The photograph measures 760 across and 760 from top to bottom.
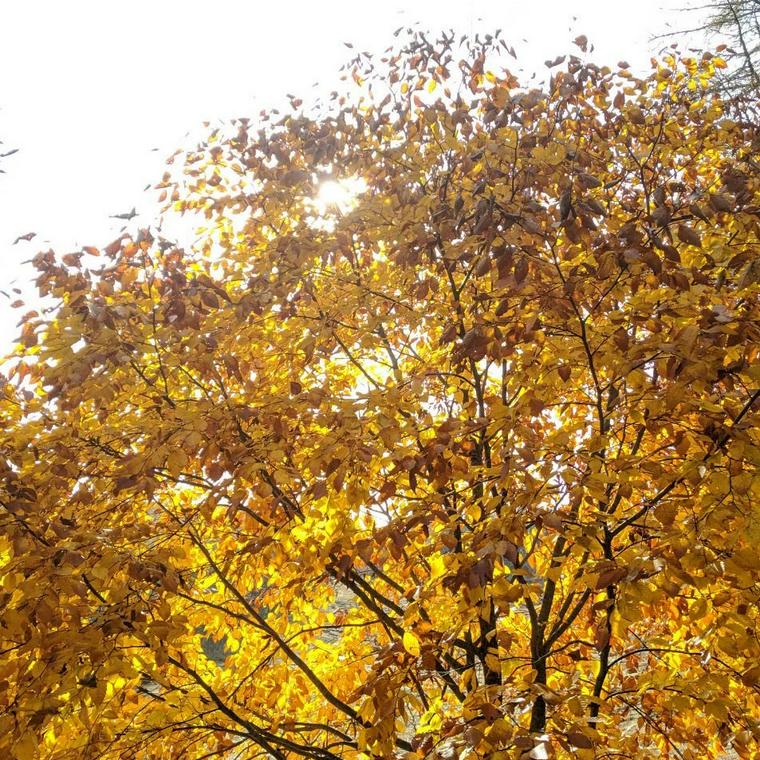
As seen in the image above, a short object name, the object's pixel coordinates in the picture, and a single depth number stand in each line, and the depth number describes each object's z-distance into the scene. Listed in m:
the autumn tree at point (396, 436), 2.12
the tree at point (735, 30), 8.42
